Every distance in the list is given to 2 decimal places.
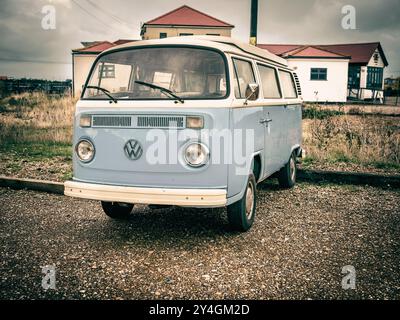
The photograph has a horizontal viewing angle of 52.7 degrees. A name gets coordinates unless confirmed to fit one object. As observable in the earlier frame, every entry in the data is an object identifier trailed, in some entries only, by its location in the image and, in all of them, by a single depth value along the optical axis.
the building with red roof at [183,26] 39.53
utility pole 10.77
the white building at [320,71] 34.31
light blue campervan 3.99
